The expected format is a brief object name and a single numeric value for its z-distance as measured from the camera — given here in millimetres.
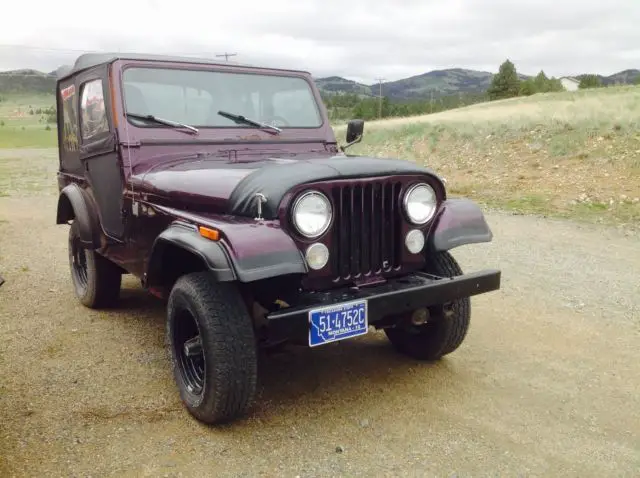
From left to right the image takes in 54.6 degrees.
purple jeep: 2883
